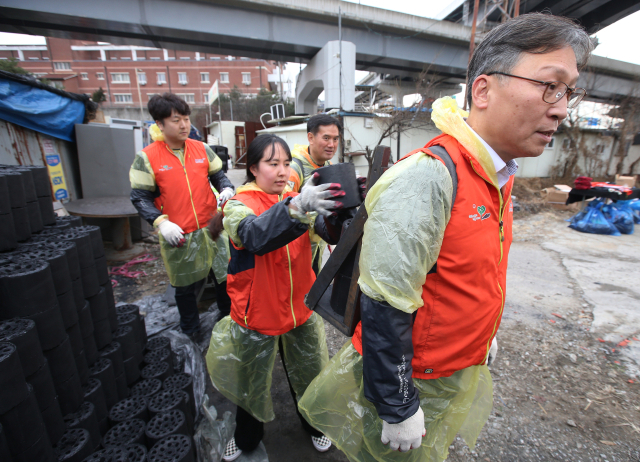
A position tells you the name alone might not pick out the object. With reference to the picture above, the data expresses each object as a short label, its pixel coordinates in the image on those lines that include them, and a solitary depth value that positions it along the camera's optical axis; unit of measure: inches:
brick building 1475.1
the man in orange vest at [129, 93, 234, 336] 99.9
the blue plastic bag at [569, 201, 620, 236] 238.4
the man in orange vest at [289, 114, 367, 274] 110.2
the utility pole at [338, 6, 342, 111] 384.7
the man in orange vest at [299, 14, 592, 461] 32.9
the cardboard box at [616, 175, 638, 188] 352.0
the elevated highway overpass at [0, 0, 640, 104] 343.3
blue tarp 140.7
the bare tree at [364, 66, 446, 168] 415.5
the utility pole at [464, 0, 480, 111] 319.0
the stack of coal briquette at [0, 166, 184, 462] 45.5
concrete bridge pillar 418.9
